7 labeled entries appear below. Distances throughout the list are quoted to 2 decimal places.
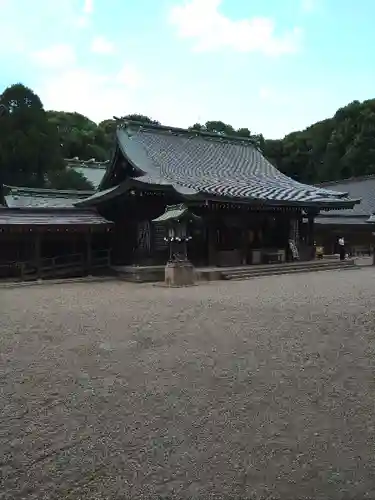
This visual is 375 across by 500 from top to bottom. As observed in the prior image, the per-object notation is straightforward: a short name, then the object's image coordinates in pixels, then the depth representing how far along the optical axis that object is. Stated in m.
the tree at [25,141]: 27.75
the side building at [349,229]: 28.23
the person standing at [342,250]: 21.29
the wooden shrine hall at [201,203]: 17.48
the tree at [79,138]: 41.39
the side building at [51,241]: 16.45
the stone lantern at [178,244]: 14.46
